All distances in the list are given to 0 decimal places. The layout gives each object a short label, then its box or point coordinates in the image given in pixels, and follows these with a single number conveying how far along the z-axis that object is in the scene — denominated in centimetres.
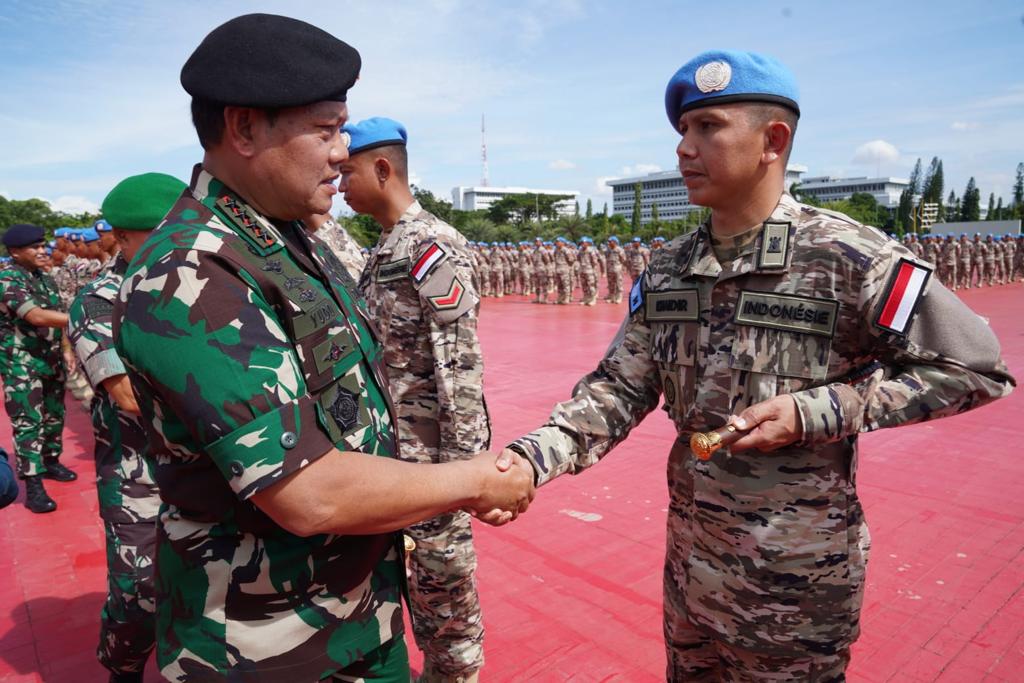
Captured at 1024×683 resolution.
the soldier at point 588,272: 1944
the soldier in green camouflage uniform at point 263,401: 125
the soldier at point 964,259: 2273
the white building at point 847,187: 12264
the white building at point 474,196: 13662
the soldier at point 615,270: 2017
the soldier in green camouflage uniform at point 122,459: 252
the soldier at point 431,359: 272
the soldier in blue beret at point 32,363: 512
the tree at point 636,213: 6147
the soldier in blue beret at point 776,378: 163
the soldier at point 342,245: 450
